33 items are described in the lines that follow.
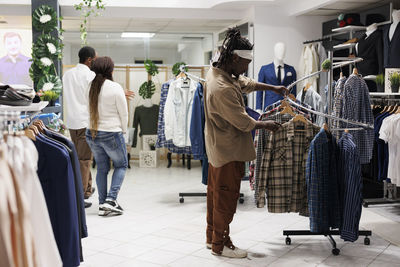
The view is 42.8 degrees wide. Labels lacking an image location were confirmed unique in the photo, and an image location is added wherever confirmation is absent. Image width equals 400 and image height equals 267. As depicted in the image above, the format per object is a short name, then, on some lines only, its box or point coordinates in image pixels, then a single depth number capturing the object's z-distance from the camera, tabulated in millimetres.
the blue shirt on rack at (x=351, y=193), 3742
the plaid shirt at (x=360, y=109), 5164
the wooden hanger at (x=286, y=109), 4105
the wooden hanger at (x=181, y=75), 6133
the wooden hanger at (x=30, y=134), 2240
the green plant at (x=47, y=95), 5082
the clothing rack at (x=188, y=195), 5797
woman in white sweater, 5031
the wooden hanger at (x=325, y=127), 3926
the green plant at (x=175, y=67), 7496
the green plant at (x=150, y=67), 8539
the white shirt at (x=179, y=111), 5965
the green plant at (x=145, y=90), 8820
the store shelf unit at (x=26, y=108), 2309
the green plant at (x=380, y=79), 6207
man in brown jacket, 3668
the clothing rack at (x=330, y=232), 3949
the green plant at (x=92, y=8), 7641
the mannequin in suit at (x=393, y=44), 5785
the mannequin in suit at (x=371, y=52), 6332
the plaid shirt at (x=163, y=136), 6031
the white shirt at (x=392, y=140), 5043
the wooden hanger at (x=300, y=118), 4023
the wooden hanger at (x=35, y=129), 2371
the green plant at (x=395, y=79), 5570
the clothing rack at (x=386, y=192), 5731
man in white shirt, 5688
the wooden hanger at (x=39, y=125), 2560
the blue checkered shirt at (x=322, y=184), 3811
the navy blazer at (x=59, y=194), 2367
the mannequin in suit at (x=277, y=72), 7445
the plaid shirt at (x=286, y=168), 4039
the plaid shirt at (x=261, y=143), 4070
